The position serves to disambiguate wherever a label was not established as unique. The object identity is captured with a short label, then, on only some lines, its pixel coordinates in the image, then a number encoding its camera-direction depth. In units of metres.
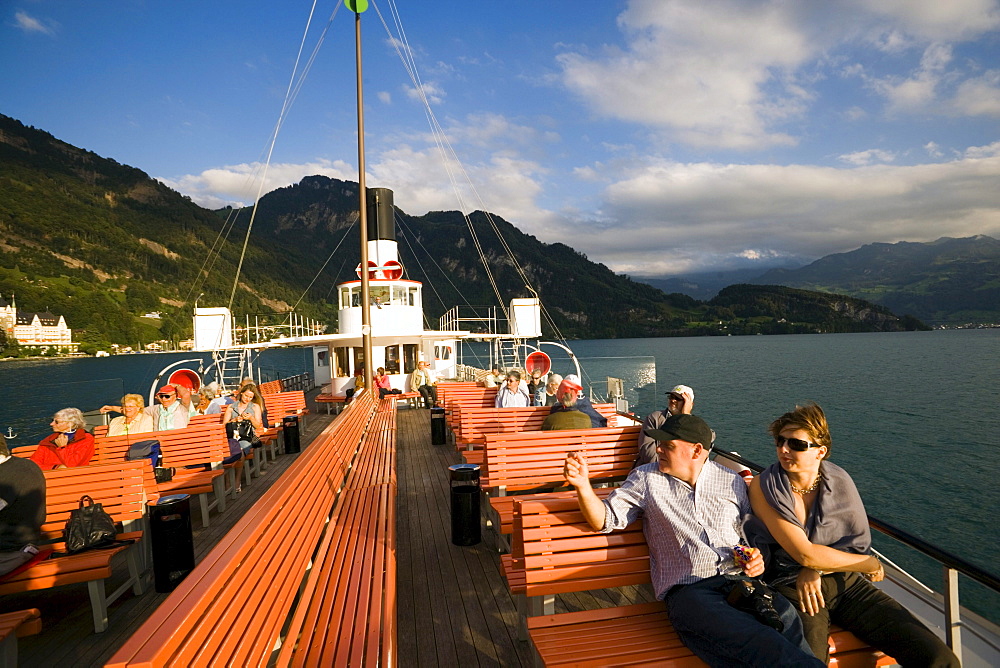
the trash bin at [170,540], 3.97
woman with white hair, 4.64
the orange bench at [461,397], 8.67
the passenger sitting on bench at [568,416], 5.28
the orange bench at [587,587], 2.30
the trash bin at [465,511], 4.62
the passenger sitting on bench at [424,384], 13.66
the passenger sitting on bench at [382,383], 14.65
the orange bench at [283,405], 9.88
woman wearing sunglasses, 2.41
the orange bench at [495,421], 6.65
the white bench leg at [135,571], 3.92
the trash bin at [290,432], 9.48
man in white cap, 4.40
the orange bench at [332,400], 14.50
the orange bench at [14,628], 2.74
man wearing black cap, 2.28
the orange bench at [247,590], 1.35
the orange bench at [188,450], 5.73
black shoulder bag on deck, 3.68
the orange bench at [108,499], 3.93
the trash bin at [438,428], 9.30
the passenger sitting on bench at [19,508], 3.41
